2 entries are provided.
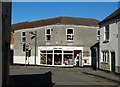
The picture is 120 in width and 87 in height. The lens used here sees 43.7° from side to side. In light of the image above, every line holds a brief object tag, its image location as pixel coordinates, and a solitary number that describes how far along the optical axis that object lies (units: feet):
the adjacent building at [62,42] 67.50
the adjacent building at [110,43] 43.35
